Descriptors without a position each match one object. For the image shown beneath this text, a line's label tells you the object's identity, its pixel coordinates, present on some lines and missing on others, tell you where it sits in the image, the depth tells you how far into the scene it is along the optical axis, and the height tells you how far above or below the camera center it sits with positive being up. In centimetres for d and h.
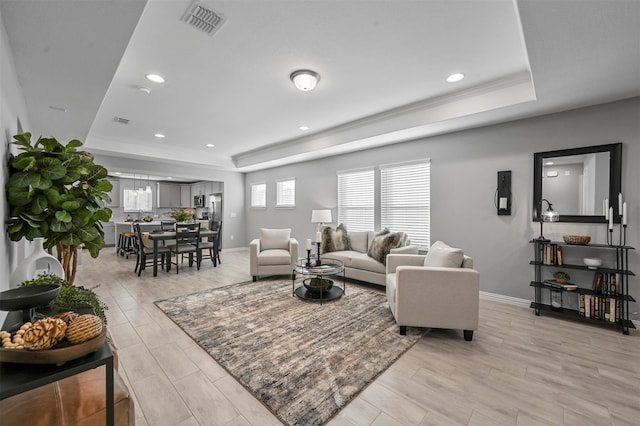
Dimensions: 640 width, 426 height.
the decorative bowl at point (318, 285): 371 -105
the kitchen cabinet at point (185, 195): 1038 +62
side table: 74 -49
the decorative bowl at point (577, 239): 304 -29
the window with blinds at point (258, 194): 801 +52
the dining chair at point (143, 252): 511 -83
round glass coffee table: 358 -105
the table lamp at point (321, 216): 557 -9
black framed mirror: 301 +40
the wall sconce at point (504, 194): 368 +27
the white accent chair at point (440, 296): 255 -82
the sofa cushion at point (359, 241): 494 -54
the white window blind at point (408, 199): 456 +24
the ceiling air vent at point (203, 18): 197 +151
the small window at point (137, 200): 815 +33
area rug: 183 -125
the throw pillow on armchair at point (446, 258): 273 -48
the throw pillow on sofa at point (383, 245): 418 -52
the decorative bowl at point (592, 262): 299 -55
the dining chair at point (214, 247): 570 -78
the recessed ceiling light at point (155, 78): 294 +151
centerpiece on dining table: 659 -13
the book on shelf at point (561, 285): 307 -86
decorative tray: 80 -44
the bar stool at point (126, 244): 683 -91
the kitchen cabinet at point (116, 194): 899 +55
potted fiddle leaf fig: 142 +8
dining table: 490 -53
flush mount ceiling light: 287 +146
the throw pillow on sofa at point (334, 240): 505 -54
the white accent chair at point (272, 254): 468 -77
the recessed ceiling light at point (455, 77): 297 +155
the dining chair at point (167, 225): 701 -41
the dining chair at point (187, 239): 527 -59
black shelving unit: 280 -87
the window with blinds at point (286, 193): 703 +52
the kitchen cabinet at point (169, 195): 999 +60
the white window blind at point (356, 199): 534 +27
